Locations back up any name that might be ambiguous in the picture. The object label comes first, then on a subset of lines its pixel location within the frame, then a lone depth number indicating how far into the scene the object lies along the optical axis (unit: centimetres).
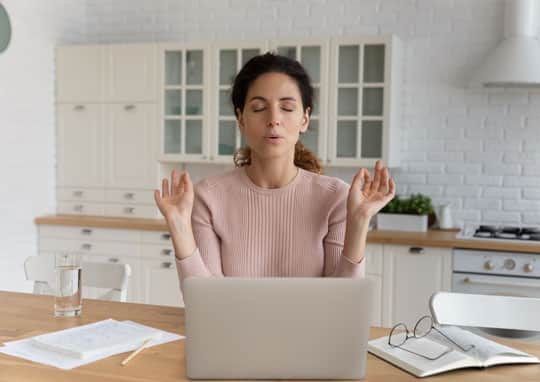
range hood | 362
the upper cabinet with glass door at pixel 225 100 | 415
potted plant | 387
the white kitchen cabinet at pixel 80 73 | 441
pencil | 146
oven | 342
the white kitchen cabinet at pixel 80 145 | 445
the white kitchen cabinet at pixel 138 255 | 411
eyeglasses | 149
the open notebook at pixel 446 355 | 142
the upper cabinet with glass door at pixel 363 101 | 389
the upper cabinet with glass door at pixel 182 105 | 425
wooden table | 138
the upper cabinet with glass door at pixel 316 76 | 398
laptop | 129
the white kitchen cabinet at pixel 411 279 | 358
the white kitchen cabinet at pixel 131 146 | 433
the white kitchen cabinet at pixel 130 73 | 431
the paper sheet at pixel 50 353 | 146
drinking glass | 187
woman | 180
